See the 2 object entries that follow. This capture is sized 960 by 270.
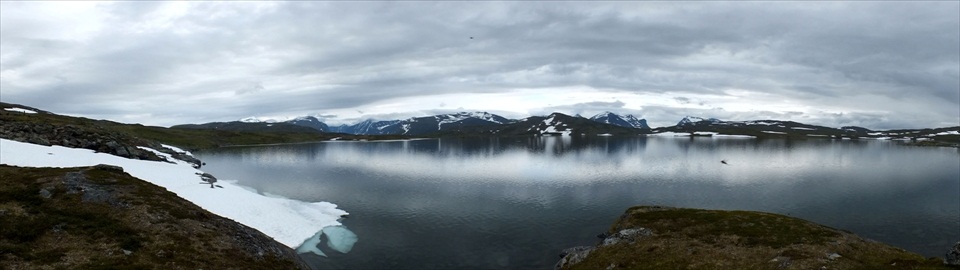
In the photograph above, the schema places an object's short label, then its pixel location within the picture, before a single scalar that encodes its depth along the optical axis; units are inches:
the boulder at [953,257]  1148.5
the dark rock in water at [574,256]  1833.5
